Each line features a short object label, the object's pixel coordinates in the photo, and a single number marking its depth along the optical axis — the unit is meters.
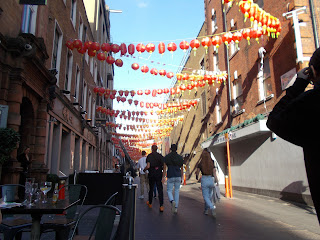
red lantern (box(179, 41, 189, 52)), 12.14
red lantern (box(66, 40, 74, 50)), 12.37
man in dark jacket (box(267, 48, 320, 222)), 1.54
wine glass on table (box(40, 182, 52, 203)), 3.93
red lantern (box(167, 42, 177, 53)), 12.26
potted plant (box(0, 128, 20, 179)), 6.24
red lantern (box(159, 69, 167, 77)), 14.55
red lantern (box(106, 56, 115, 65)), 12.71
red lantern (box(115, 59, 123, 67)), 12.91
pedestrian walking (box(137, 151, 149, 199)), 11.54
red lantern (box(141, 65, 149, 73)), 13.95
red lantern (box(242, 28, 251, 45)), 11.19
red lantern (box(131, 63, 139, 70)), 13.85
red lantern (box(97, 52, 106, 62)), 12.70
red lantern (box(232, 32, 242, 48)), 11.41
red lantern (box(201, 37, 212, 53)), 11.91
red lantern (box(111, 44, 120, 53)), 11.97
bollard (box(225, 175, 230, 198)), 11.70
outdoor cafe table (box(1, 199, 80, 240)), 3.21
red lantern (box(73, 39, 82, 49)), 12.24
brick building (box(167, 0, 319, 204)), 10.52
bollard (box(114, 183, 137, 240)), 2.10
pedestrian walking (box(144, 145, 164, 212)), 8.54
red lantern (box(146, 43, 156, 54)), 12.11
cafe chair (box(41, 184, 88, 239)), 3.54
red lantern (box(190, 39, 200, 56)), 12.10
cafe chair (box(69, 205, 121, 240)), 2.45
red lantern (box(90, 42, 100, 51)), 12.02
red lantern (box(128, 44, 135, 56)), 12.06
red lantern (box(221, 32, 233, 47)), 11.60
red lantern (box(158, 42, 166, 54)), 12.23
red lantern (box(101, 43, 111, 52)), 11.90
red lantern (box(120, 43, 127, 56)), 12.09
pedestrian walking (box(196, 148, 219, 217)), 7.38
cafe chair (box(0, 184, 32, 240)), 3.35
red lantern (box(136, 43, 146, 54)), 12.07
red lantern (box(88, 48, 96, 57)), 12.26
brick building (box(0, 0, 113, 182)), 7.64
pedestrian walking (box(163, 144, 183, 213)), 7.94
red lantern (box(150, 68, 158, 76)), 14.29
